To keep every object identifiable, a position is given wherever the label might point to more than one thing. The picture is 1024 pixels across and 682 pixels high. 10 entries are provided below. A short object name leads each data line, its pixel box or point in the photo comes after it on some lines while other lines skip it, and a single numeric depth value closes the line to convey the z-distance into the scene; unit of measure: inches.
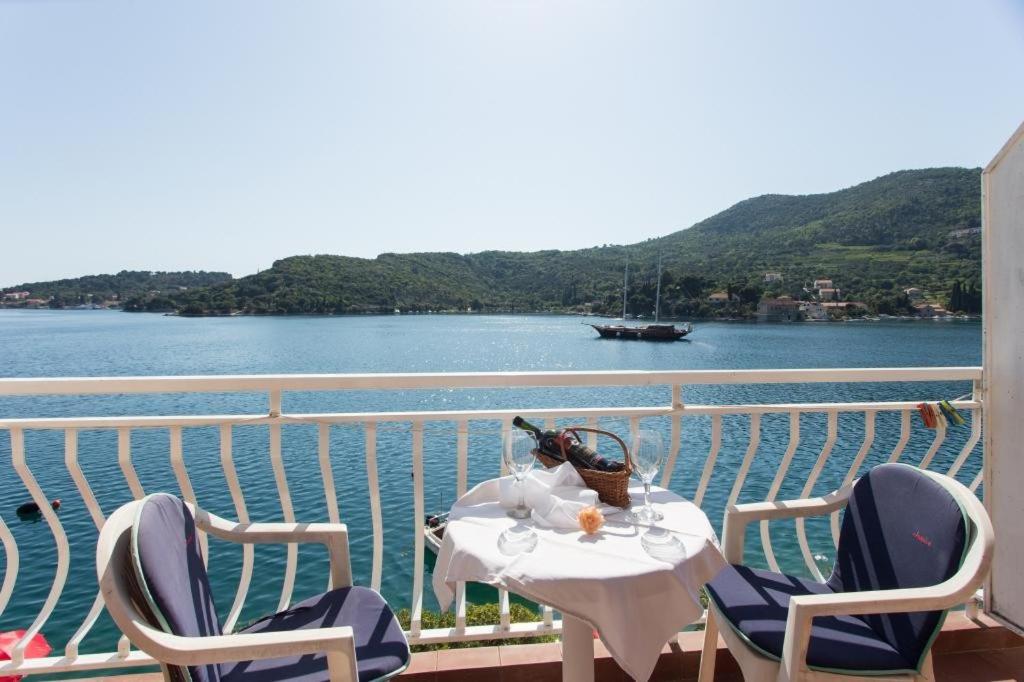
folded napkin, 57.4
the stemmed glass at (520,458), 60.7
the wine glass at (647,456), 64.4
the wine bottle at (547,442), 67.6
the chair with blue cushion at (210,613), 43.8
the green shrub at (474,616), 238.4
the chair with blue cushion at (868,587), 52.2
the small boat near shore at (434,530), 450.6
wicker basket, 61.9
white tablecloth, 47.4
